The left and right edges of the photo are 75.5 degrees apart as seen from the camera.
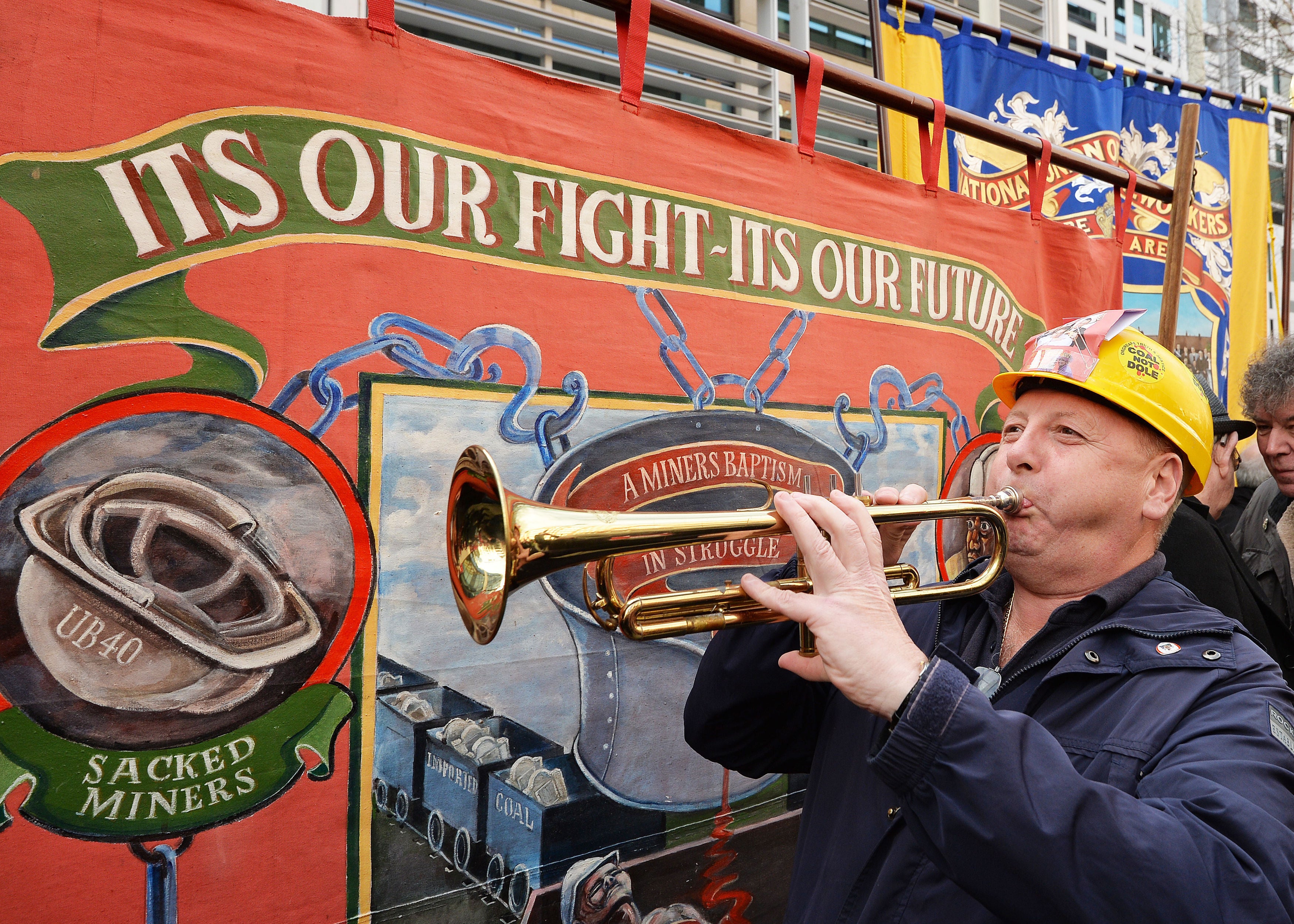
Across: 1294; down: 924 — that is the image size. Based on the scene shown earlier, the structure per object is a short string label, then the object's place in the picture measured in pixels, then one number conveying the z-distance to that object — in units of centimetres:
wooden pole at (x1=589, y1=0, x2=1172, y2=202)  243
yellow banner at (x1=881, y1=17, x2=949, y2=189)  417
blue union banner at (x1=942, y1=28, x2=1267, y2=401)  431
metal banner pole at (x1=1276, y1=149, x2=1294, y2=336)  592
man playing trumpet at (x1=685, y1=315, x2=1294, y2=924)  122
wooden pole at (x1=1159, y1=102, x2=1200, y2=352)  411
